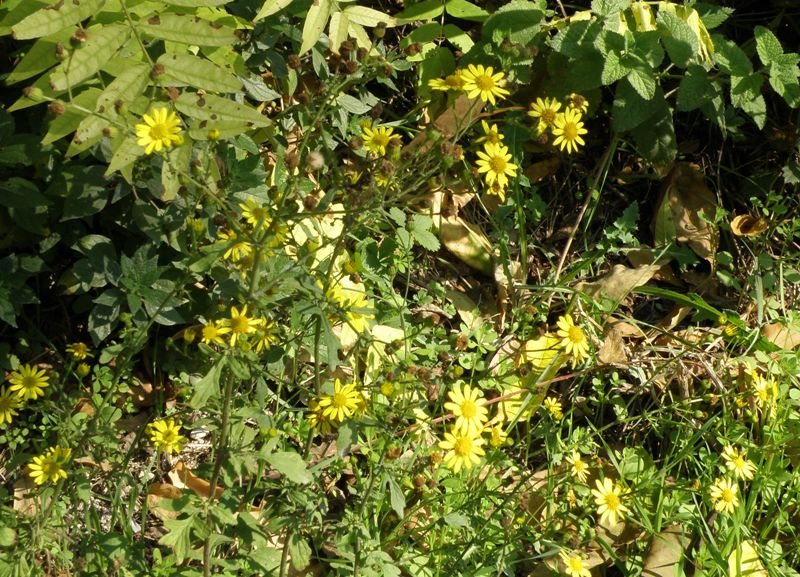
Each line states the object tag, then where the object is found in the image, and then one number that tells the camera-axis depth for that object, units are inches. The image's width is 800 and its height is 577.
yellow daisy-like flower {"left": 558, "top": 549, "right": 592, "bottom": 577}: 96.0
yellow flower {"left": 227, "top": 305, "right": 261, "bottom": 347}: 75.7
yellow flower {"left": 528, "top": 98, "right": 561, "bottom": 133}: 98.5
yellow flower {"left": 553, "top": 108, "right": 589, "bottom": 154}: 101.0
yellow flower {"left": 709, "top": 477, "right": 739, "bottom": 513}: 101.4
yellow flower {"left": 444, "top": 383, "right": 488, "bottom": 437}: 83.1
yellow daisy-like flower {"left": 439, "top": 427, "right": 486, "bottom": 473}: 79.4
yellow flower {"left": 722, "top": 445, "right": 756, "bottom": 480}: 106.0
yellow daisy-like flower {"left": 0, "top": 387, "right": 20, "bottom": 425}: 88.2
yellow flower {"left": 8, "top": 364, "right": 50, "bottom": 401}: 89.1
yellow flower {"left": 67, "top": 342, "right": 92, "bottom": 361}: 88.1
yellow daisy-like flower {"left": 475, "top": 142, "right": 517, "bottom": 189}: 95.9
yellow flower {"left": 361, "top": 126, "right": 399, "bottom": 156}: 91.0
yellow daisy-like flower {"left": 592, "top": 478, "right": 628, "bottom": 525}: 98.1
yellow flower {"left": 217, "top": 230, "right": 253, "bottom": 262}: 78.1
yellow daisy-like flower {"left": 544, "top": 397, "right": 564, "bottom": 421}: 102.5
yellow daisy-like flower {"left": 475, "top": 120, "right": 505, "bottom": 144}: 92.6
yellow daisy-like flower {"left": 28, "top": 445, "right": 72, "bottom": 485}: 81.7
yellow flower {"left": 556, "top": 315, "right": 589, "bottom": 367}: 100.0
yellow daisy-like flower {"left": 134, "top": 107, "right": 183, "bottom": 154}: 71.7
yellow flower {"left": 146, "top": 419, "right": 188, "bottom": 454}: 84.6
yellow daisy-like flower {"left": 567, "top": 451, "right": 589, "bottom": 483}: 99.2
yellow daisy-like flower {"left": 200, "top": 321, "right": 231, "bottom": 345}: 76.4
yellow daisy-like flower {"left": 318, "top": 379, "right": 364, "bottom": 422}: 80.7
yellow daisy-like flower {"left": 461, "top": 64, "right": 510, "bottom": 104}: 93.4
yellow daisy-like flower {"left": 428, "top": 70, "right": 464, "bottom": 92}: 97.1
